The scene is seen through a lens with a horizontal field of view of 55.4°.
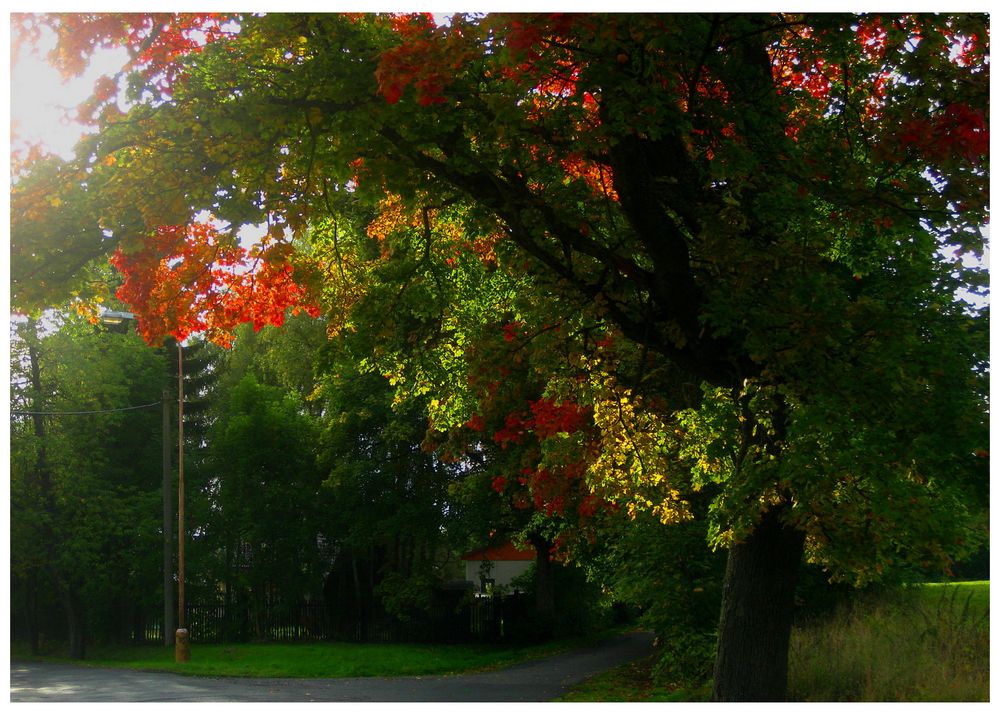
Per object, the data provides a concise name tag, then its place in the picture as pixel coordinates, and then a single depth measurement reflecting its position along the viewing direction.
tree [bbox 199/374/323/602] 28.34
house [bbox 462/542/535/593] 44.03
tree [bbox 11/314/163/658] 25.06
